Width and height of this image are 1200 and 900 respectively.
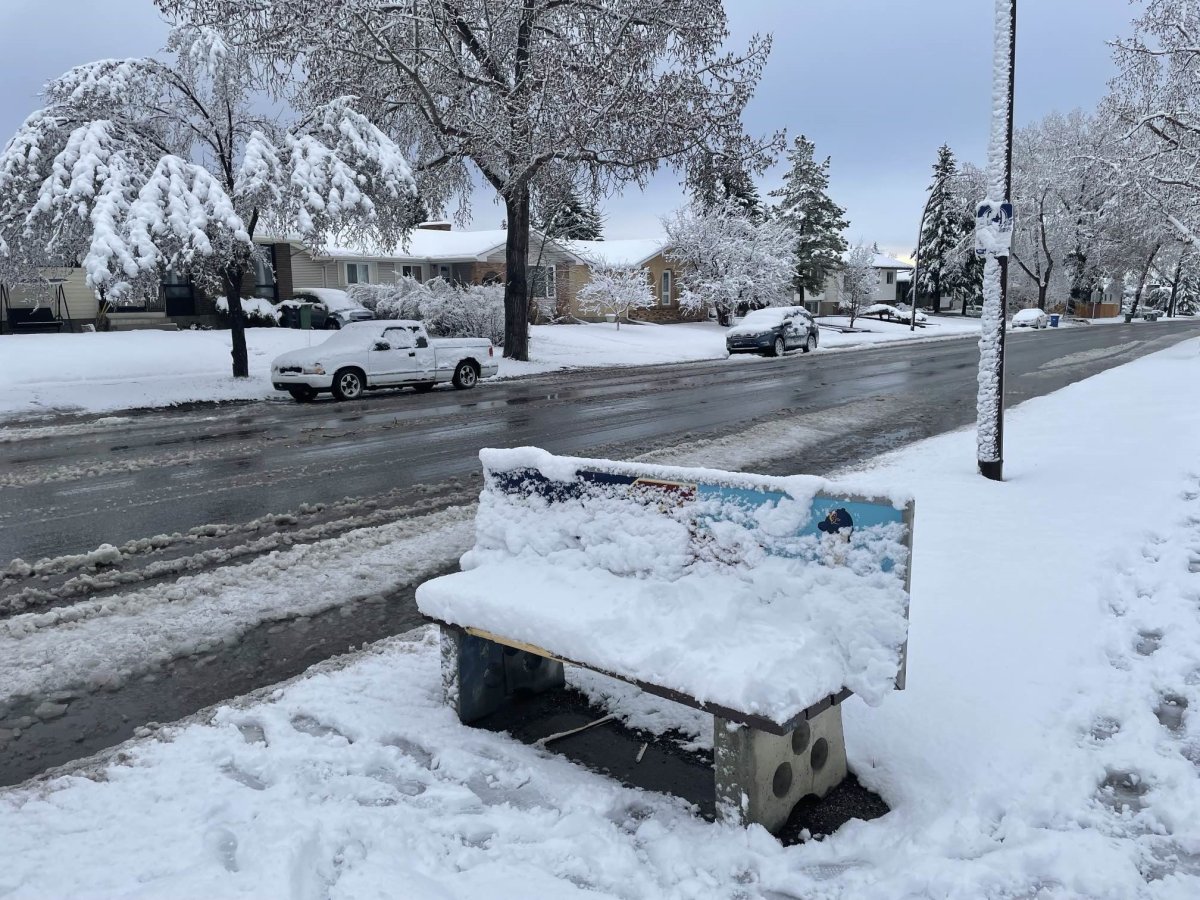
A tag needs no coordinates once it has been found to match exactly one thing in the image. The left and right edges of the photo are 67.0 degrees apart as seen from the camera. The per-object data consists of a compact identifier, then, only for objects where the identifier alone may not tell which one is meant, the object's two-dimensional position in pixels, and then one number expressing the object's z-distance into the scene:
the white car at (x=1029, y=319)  59.62
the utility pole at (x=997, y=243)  8.51
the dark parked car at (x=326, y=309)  34.28
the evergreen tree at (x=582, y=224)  52.01
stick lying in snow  3.95
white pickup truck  18.08
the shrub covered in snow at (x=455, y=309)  30.56
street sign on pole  8.42
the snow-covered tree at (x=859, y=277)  60.68
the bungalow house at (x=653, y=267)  48.19
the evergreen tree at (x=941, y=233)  75.44
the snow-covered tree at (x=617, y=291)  43.84
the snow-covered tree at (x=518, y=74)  20.05
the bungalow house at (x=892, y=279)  92.56
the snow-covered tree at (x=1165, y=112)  22.45
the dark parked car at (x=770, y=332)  32.16
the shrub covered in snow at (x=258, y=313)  33.81
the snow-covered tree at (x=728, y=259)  48.28
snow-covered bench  3.21
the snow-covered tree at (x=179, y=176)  15.62
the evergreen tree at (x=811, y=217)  61.44
